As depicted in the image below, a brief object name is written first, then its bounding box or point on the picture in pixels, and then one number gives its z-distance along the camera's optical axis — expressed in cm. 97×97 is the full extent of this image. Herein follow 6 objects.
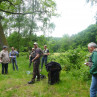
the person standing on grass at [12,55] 727
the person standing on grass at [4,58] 642
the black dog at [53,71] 447
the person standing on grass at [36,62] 485
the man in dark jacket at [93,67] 249
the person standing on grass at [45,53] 710
